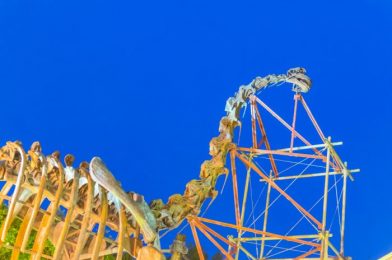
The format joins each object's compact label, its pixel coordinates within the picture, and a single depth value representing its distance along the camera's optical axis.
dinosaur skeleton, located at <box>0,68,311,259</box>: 5.66
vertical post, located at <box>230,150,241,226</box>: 8.75
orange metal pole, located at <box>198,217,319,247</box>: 8.67
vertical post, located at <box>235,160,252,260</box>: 9.97
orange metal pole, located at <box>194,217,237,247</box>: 8.44
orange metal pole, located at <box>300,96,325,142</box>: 10.06
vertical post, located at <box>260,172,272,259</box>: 10.66
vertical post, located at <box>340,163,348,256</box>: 9.38
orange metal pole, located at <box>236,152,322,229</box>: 9.26
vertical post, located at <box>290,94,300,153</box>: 10.66
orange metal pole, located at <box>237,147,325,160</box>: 9.52
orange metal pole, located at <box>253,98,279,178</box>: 10.02
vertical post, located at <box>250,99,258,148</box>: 10.15
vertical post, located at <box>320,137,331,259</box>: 8.95
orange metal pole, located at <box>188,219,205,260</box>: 8.75
